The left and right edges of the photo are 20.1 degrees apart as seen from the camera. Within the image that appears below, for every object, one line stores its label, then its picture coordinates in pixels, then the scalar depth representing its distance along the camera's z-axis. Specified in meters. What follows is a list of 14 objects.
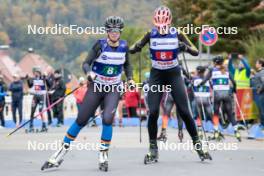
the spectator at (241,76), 22.76
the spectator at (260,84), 18.80
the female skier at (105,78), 10.12
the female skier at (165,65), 10.72
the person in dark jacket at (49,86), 26.06
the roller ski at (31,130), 21.41
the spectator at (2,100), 25.25
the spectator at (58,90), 26.22
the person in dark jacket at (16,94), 26.69
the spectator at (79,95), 26.95
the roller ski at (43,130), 21.42
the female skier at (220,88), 16.62
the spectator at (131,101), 30.92
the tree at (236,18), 48.62
